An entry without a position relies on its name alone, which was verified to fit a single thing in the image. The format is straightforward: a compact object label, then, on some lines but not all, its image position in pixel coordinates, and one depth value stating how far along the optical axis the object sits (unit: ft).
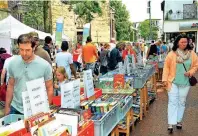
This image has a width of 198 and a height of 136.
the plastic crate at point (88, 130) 9.05
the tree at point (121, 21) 191.66
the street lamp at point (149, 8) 67.00
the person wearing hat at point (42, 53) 20.62
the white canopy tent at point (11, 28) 38.37
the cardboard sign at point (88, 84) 13.50
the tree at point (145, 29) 304.50
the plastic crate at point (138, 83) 19.75
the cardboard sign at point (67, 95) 10.52
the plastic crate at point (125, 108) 13.54
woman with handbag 17.70
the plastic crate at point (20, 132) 7.77
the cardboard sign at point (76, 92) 11.47
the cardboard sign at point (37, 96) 9.26
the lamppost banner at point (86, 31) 50.04
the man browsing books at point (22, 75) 11.89
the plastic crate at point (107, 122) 10.18
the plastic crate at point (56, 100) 12.66
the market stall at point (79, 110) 8.11
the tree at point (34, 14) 84.69
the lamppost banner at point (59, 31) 43.14
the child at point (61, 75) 15.05
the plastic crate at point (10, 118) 9.96
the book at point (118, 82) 18.81
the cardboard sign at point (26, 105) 9.11
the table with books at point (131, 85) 18.26
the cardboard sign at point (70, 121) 8.87
